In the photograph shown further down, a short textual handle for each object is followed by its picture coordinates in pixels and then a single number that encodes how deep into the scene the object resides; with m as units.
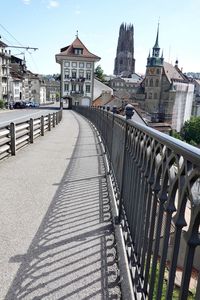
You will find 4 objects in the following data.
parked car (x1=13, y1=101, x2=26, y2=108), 62.66
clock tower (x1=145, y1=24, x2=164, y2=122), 103.12
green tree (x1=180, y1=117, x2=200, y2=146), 88.25
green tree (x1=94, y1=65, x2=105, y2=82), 113.25
